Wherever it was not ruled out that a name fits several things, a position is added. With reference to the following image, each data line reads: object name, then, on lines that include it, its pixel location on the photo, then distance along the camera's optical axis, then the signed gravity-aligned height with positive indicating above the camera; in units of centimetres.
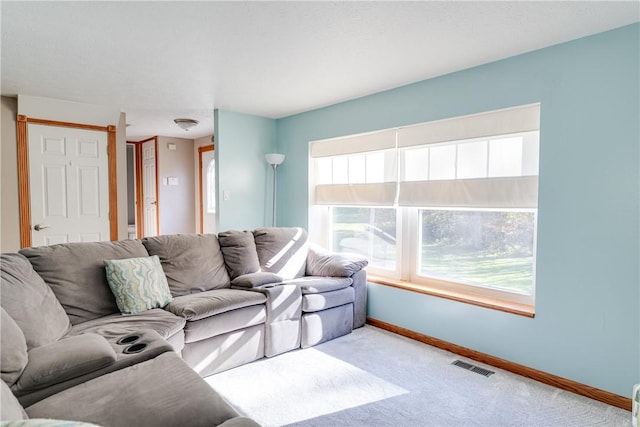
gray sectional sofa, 141 -76
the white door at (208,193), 652 +8
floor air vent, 270 -128
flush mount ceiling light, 493 +102
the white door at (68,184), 402 +15
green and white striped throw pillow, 250 -61
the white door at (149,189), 661 +15
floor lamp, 455 +44
